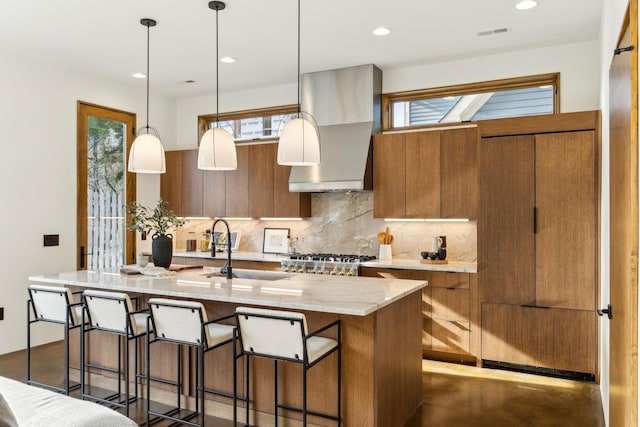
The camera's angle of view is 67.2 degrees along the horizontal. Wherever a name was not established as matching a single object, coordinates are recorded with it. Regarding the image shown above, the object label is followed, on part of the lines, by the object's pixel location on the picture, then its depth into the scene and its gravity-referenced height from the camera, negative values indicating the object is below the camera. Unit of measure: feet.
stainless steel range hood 16.74 +3.29
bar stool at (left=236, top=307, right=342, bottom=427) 8.35 -2.24
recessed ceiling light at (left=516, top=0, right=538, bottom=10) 12.00 +5.33
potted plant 13.00 -0.69
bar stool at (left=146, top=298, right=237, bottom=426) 9.39 -2.29
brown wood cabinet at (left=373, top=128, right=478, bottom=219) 15.52 +1.38
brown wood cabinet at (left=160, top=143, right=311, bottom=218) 18.88 +1.16
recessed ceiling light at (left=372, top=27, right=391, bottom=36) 13.81 +5.36
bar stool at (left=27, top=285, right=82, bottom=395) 11.34 -2.23
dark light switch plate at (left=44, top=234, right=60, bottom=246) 16.81 -0.83
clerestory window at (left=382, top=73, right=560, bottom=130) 15.65 +3.92
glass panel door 18.06 +1.11
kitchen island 9.07 -2.32
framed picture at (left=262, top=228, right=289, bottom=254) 19.76 -1.05
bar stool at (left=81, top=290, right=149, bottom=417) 10.39 -2.34
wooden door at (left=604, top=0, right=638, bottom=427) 5.49 -0.21
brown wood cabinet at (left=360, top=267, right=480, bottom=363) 14.49 -3.06
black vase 13.06 -0.93
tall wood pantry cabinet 13.06 -0.74
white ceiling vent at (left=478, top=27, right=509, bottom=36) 13.85 +5.35
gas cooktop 16.65 -1.48
